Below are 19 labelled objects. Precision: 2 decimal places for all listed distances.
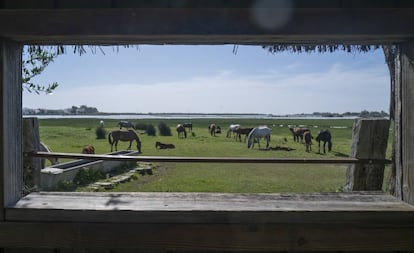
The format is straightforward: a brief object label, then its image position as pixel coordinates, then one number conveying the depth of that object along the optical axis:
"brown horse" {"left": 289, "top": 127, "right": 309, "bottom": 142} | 20.00
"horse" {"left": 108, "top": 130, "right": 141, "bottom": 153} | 13.12
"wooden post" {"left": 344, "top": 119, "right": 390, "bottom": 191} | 3.22
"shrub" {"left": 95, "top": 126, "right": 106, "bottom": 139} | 18.27
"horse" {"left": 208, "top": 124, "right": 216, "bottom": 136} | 28.39
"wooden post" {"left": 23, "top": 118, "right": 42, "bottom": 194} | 3.26
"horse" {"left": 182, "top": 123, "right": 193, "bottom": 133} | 29.08
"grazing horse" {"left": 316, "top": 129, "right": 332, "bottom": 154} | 14.45
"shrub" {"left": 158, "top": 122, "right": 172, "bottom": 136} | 23.02
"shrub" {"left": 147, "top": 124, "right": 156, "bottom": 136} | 22.14
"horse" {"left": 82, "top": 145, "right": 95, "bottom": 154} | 9.88
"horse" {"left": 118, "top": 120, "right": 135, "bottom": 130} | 19.59
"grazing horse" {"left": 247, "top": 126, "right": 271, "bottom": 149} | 17.23
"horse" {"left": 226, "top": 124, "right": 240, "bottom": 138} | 25.55
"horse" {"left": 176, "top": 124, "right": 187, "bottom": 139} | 24.58
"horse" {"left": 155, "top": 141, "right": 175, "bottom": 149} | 15.48
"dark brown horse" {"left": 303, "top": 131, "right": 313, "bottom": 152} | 15.89
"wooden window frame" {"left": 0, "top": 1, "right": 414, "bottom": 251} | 1.34
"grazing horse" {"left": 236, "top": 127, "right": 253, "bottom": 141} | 24.39
